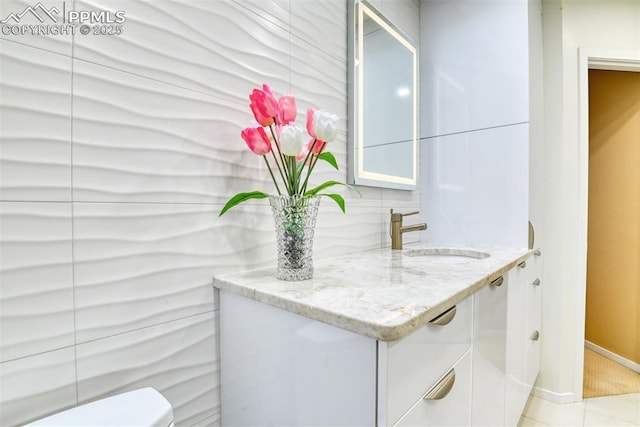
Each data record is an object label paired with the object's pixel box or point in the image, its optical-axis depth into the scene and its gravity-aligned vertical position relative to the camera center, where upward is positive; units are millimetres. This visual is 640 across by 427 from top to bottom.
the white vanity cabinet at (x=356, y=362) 578 -319
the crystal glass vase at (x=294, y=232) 823 -51
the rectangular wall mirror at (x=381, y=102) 1346 +508
